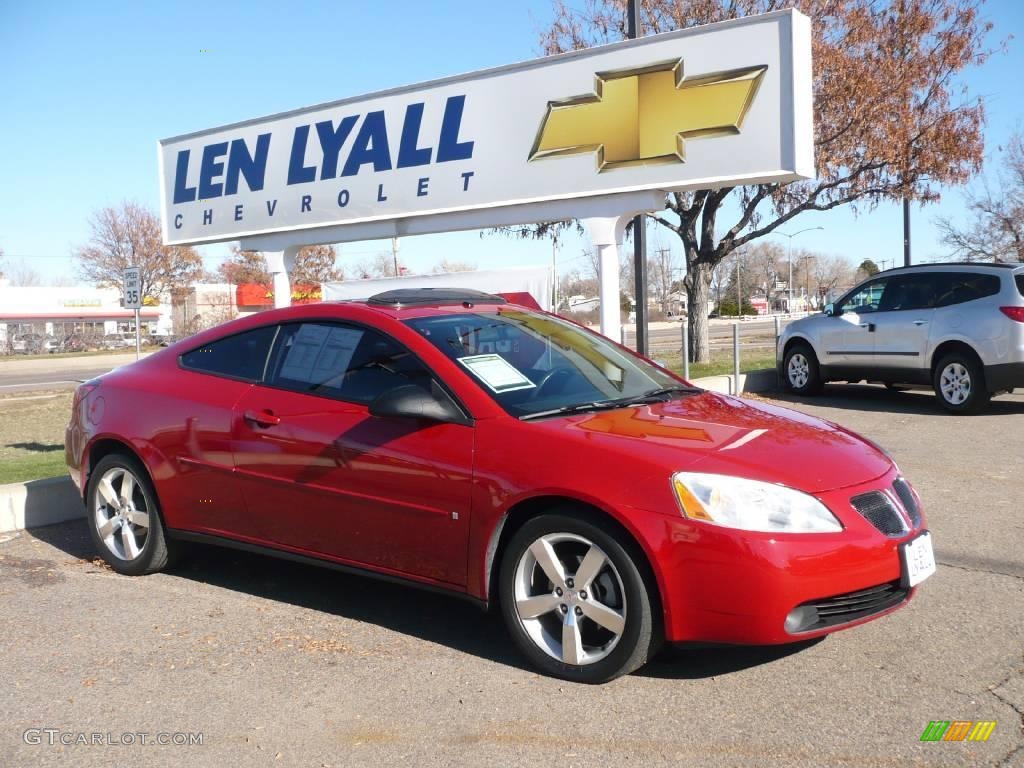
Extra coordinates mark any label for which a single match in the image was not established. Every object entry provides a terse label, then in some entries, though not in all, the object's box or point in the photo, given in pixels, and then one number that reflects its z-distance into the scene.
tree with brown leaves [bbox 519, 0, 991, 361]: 17.77
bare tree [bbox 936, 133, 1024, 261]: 30.27
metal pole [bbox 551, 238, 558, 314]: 10.20
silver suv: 11.27
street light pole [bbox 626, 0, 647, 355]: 11.39
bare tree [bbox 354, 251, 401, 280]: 55.56
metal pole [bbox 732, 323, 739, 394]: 13.84
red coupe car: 3.64
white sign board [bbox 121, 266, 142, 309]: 17.00
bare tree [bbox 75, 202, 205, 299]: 63.59
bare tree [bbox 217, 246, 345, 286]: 56.03
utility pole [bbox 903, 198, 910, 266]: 23.11
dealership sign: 8.91
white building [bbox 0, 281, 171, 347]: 70.78
